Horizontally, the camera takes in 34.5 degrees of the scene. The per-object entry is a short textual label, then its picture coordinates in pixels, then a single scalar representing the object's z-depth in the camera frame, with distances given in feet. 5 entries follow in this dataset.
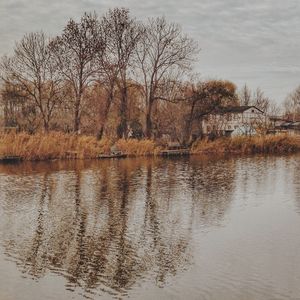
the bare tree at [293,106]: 244.03
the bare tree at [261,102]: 256.11
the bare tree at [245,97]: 257.14
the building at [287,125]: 189.43
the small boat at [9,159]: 77.91
